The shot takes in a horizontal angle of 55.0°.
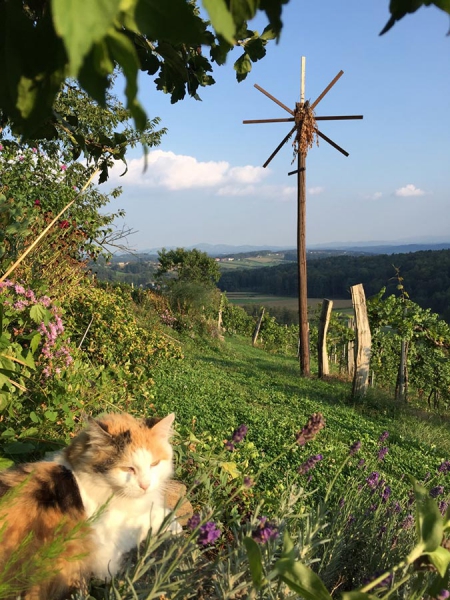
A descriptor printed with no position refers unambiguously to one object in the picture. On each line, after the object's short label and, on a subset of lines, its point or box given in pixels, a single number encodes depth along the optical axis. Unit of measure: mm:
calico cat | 1462
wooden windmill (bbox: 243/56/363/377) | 9336
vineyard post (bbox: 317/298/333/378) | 10180
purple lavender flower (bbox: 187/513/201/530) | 1185
